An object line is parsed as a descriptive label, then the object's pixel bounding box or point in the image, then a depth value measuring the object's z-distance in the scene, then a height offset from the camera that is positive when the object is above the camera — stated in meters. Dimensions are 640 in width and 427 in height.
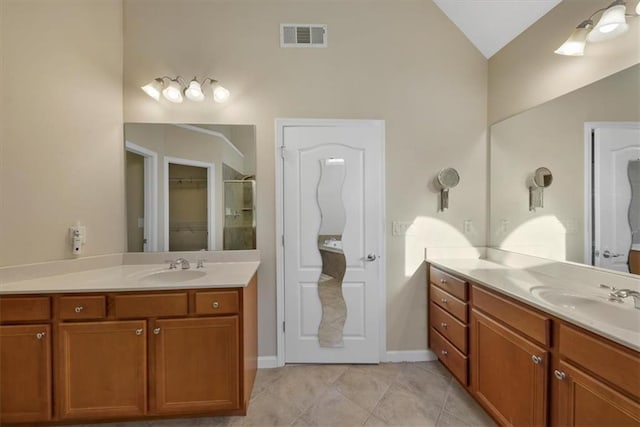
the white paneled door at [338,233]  2.28 -0.21
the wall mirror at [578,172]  1.44 +0.26
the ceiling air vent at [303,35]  2.26 +1.53
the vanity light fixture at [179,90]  2.10 +1.00
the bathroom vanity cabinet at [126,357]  1.52 -0.86
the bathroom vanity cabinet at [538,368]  0.98 -0.73
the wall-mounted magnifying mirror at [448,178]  2.30 +0.29
